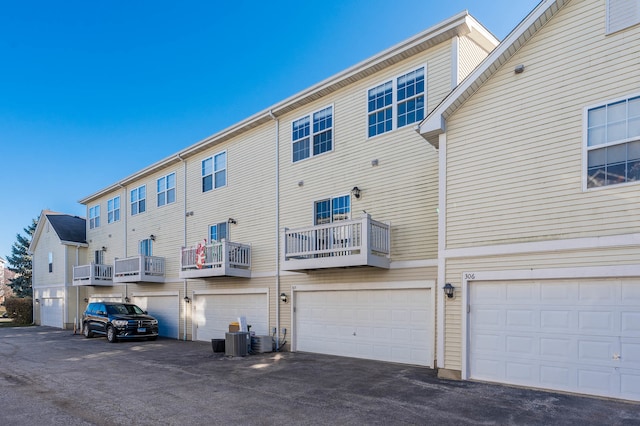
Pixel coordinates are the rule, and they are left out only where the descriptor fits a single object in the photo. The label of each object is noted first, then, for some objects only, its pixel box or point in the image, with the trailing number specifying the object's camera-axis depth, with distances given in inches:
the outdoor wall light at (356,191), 447.8
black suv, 627.2
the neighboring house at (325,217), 395.5
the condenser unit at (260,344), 492.4
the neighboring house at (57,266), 984.3
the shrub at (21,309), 1148.5
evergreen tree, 1505.9
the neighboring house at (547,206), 265.3
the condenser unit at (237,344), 474.6
